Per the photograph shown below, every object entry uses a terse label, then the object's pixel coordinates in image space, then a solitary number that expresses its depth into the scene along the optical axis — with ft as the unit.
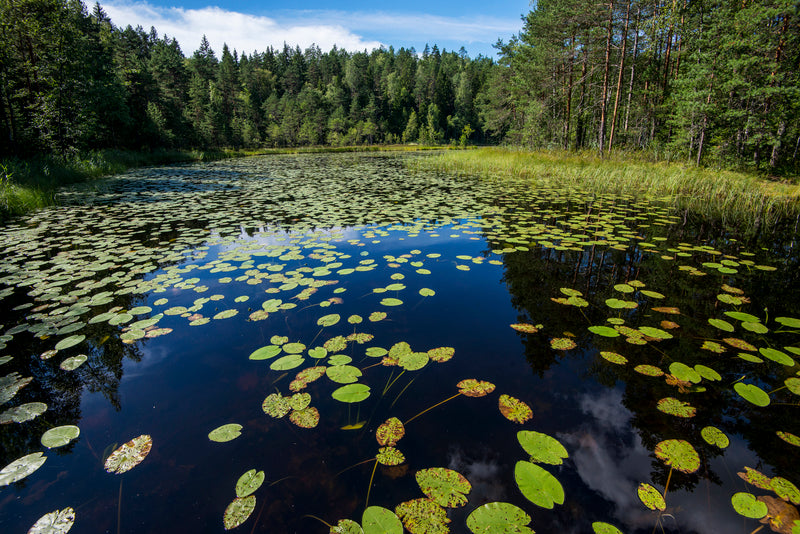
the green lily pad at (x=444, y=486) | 4.43
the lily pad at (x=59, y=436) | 5.47
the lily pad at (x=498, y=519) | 3.99
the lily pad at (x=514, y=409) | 5.86
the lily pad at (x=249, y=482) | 4.58
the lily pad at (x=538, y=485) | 4.31
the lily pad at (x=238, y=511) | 4.22
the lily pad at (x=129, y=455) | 5.08
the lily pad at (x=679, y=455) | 4.84
